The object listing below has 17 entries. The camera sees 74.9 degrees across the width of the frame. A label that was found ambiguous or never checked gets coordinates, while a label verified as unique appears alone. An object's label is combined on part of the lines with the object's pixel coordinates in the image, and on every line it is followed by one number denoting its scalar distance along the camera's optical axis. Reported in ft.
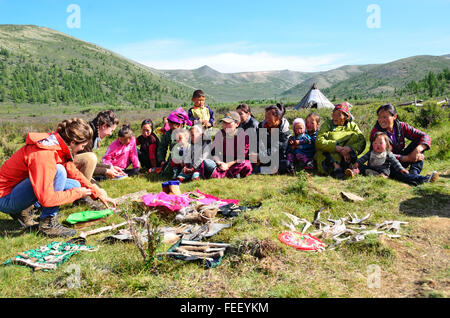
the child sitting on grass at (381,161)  18.70
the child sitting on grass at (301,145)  22.00
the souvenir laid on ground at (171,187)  16.83
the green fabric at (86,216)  13.70
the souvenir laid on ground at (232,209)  13.76
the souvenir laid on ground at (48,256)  9.80
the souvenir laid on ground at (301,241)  10.57
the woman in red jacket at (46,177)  11.04
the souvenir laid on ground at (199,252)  9.63
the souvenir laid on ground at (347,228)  11.27
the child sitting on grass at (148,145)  24.71
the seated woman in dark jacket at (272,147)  21.88
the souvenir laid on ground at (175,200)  14.23
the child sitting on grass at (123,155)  22.95
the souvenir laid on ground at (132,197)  16.62
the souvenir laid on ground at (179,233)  11.36
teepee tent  102.35
